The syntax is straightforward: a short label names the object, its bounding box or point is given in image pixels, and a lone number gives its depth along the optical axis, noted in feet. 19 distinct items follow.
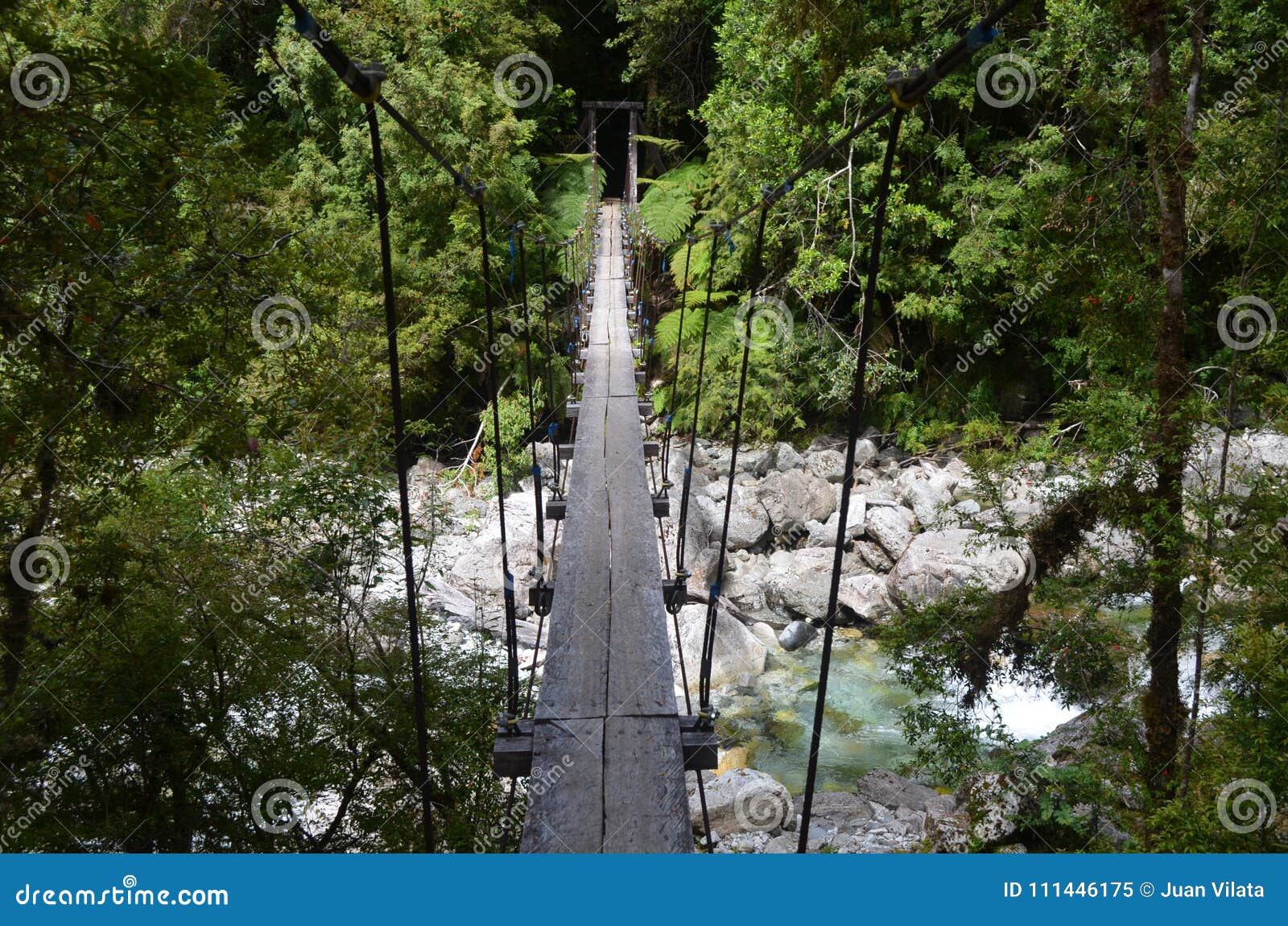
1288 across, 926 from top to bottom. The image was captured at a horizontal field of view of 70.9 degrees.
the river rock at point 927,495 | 26.25
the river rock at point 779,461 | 29.73
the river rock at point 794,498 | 27.50
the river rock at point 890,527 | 25.22
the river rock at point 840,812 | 15.87
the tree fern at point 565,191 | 33.01
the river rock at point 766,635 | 22.91
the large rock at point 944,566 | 20.24
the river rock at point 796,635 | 22.94
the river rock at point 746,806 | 15.48
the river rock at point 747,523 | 26.50
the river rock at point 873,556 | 25.08
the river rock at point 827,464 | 29.58
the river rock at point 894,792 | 16.66
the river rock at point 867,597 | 23.25
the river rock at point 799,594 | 23.82
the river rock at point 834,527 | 26.45
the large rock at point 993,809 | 14.30
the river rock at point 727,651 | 20.88
